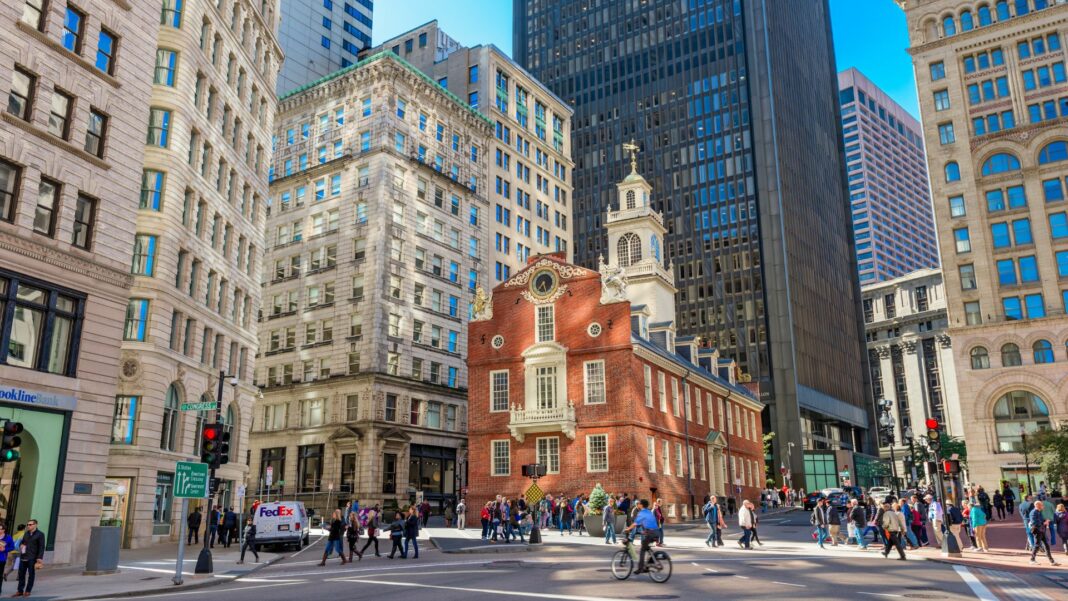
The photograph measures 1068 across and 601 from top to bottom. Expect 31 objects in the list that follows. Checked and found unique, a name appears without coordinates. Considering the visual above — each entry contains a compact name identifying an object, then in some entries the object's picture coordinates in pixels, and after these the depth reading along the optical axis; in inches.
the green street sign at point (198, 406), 865.8
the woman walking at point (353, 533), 1077.1
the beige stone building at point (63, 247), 957.8
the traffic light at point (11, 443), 677.3
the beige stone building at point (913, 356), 6107.3
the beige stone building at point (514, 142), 3213.6
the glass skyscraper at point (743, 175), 4451.3
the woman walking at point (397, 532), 1092.5
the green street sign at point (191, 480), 843.4
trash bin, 861.8
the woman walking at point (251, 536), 1099.8
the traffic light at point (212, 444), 824.9
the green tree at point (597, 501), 1561.3
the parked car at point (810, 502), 2284.0
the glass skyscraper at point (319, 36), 3656.5
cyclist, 733.6
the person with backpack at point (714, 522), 1182.9
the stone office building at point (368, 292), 2496.3
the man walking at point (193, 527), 1357.0
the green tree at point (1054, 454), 1920.5
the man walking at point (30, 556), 681.6
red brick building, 1850.4
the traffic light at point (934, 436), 973.4
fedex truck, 1266.0
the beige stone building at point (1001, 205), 2486.5
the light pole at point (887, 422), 1549.0
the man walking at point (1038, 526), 865.5
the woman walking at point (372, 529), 1190.9
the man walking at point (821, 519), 1170.6
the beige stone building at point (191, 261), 1384.1
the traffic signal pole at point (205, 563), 878.4
